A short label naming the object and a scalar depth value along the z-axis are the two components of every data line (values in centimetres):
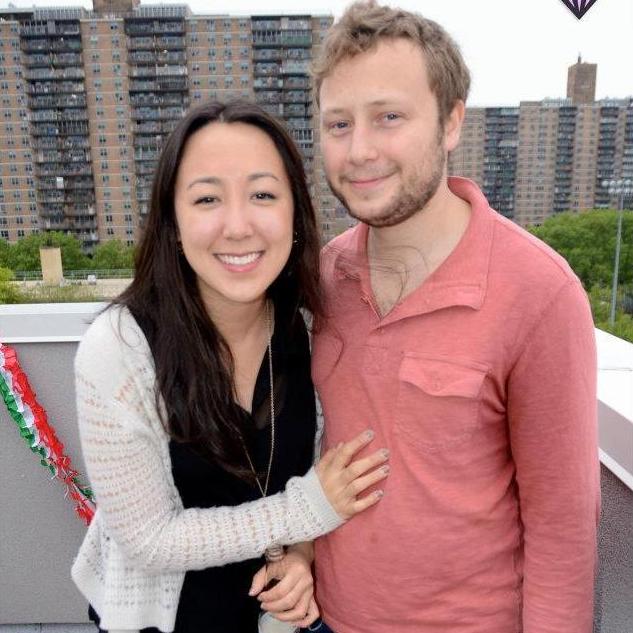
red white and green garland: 179
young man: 92
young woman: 101
